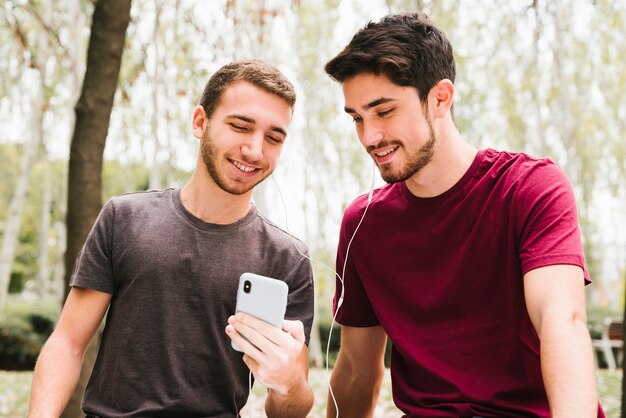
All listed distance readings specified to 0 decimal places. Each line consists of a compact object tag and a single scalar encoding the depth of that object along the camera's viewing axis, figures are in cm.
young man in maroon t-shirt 224
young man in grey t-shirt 250
